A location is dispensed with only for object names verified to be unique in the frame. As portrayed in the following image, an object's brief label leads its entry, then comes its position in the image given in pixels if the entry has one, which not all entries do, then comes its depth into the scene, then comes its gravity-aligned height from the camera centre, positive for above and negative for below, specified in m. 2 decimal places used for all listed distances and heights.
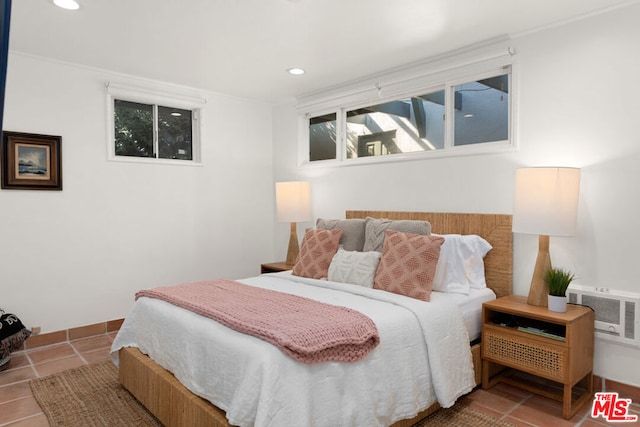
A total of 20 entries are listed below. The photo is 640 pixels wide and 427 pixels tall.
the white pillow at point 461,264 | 2.87 -0.43
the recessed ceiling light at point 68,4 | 2.49 +1.20
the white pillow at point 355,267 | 2.92 -0.47
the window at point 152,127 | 3.99 +0.77
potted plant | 2.48 -0.52
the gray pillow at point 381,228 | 3.04 -0.19
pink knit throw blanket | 1.81 -0.58
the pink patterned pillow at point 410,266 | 2.61 -0.41
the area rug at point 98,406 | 2.32 -1.22
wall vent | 2.47 -0.66
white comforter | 1.70 -0.78
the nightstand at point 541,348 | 2.36 -0.86
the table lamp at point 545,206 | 2.50 -0.02
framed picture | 3.36 +0.33
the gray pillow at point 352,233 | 3.40 -0.25
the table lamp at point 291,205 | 4.36 -0.03
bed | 1.71 -0.83
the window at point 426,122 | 3.23 +0.72
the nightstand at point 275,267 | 4.11 -0.65
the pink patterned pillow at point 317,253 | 3.30 -0.41
